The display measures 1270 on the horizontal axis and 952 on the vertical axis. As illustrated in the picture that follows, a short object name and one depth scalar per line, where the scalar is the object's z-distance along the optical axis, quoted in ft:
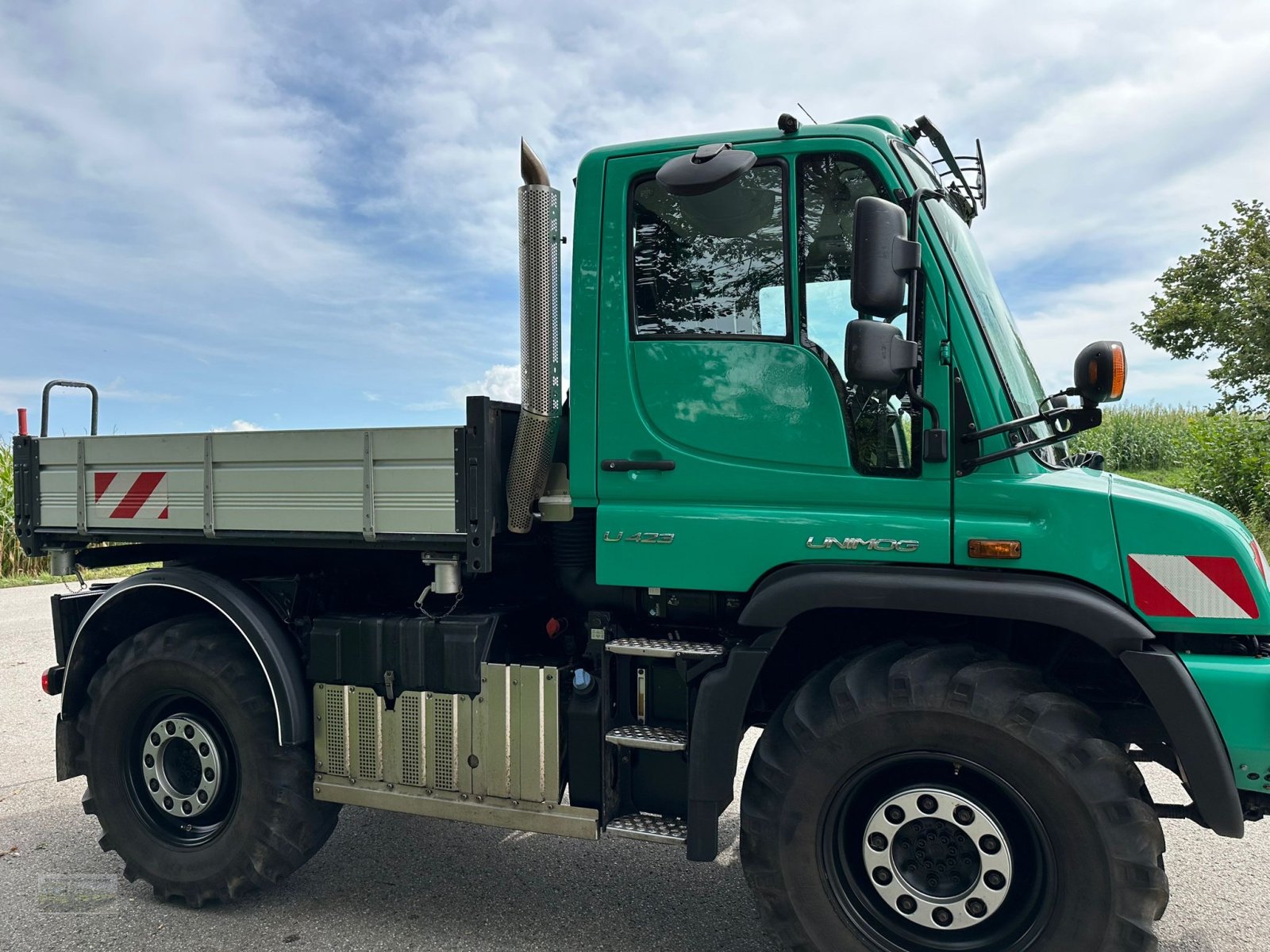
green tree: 60.29
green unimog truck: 9.63
